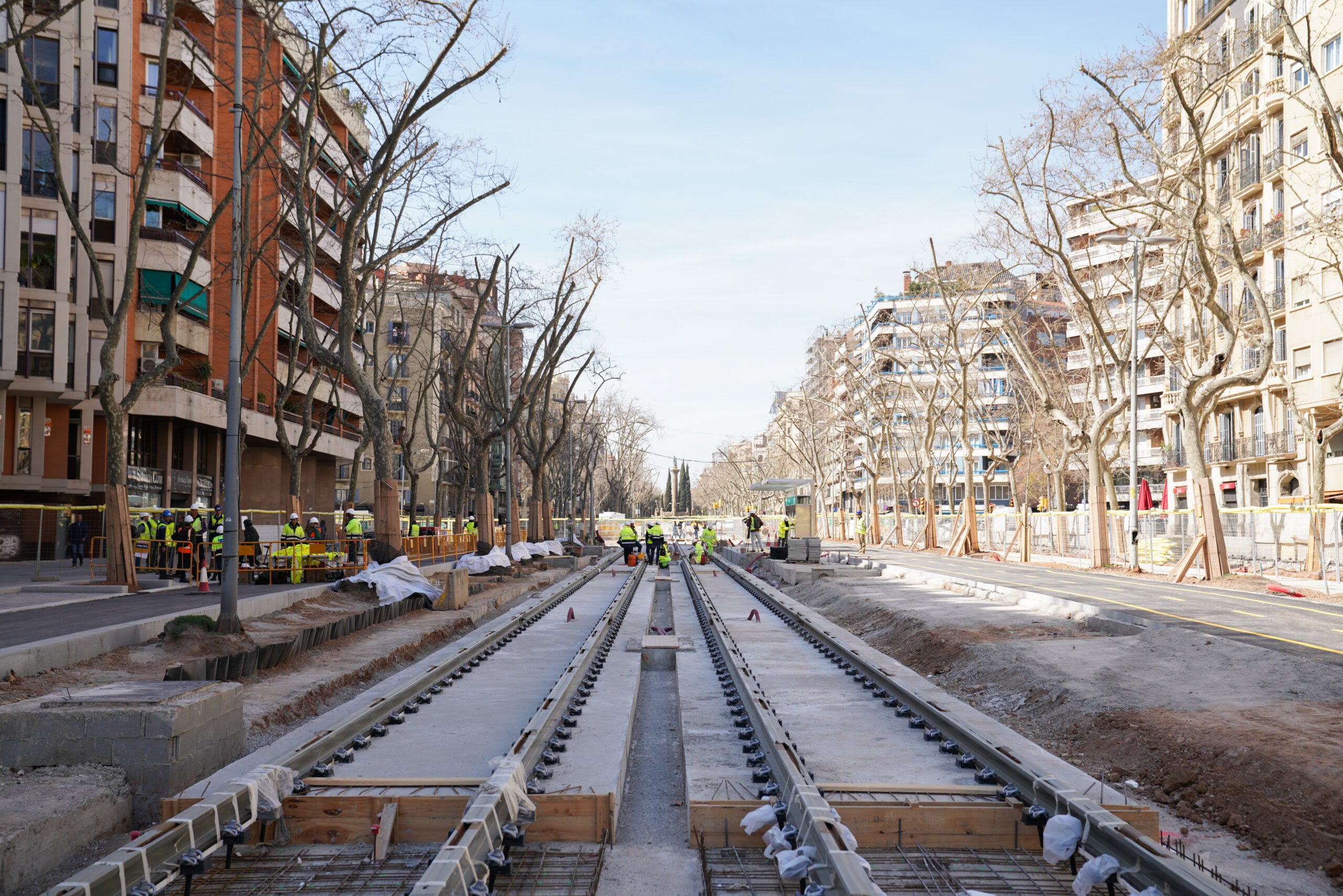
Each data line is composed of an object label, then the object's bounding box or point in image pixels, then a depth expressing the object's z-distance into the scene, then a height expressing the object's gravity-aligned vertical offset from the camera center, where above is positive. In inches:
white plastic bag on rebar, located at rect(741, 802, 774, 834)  231.5 -67.6
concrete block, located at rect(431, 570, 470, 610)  829.8 -63.7
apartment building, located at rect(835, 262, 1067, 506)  1594.5 +302.7
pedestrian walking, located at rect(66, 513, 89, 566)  1182.3 -21.3
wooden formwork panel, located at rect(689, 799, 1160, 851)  233.1 -70.2
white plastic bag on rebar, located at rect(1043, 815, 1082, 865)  215.5 -67.8
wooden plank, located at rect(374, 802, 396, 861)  226.2 -68.1
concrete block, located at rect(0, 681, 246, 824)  263.9 -55.0
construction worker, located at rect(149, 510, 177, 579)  1056.2 -32.4
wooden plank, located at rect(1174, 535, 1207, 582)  1002.1 -53.4
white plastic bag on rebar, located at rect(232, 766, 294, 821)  231.8 -61.0
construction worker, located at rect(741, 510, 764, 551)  1768.0 -34.0
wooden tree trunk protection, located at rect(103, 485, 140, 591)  804.6 -19.9
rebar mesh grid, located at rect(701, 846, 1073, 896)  208.5 -74.5
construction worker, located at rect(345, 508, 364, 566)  1080.8 -24.3
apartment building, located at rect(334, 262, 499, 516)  1567.4 +298.6
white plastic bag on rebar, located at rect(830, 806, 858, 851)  198.1 -62.5
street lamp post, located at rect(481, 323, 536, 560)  1417.3 +70.7
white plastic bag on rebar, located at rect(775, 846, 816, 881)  197.3 -66.3
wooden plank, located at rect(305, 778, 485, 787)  253.8 -64.1
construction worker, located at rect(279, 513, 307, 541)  1102.2 -16.1
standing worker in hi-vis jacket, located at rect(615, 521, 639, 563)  1573.6 -44.3
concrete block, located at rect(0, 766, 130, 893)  217.5 -64.8
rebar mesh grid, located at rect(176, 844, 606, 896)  207.0 -72.6
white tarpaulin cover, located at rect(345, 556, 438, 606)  805.9 -51.3
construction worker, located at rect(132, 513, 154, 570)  1044.0 -25.2
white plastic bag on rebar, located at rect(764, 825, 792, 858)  216.2 -68.5
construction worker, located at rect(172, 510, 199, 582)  997.2 -24.0
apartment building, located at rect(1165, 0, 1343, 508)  1579.7 +404.4
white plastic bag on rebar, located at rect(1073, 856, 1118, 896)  193.2 -67.6
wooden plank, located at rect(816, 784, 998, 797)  247.0 -66.1
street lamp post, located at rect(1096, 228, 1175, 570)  1109.0 +167.5
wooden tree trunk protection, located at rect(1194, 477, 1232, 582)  995.9 -33.7
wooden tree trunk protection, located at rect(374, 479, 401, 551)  895.7 -2.9
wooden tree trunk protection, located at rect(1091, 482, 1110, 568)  1245.7 -31.1
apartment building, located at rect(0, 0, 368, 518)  1332.4 +357.6
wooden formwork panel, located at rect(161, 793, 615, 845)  237.1 -68.0
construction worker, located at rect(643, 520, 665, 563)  1547.7 -43.2
